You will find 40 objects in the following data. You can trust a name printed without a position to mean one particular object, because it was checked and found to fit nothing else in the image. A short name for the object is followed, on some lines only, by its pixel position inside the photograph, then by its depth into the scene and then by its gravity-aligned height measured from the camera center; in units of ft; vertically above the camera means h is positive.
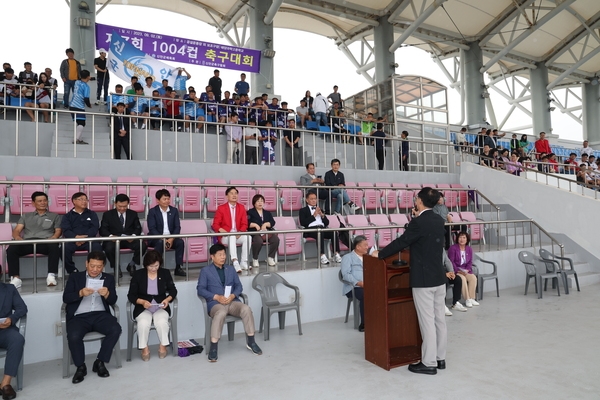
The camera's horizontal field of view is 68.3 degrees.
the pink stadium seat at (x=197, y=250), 19.56 -1.59
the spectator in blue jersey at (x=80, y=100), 28.71 +7.85
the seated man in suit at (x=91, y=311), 12.87 -2.98
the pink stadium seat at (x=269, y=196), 26.61 +0.98
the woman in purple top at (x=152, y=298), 14.37 -2.79
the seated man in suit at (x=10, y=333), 11.39 -3.15
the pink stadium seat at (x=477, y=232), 28.45 -1.61
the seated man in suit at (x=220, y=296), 14.61 -2.93
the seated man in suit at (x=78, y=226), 17.46 -0.41
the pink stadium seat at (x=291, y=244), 21.37 -1.57
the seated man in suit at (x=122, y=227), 17.99 -0.51
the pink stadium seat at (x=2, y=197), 20.20 +0.97
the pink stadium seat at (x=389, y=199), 31.50 +0.76
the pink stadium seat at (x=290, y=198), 27.40 +0.82
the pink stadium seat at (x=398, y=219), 27.55 -0.61
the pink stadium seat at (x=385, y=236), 24.26 -1.45
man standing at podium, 12.68 -1.83
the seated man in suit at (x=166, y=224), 19.13 -0.44
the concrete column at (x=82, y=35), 41.60 +17.19
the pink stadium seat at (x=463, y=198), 35.99 +0.81
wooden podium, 13.17 -3.41
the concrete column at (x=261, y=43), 52.95 +20.40
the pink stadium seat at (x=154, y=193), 23.36 +1.17
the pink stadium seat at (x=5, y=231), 17.34 -0.51
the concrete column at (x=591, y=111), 88.07 +18.89
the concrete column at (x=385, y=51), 63.72 +23.01
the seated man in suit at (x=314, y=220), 23.35 -0.46
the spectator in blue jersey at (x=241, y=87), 43.06 +12.35
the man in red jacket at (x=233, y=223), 19.79 -0.44
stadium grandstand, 12.98 +0.55
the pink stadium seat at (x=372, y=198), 30.89 +0.83
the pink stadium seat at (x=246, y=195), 25.58 +1.04
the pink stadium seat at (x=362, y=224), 23.59 -0.82
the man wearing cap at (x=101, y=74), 36.06 +11.77
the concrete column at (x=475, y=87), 72.23 +19.67
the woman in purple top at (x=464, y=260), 21.95 -2.65
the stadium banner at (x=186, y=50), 39.04 +15.78
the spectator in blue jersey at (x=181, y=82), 39.88 +11.94
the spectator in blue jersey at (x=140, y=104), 33.16 +8.47
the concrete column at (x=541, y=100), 81.00 +19.58
